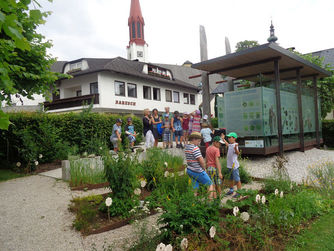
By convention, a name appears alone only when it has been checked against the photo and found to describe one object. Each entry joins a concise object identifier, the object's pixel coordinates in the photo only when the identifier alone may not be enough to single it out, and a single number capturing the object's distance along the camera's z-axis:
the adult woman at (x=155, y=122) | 11.00
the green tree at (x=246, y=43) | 35.65
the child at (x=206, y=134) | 9.07
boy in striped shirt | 4.77
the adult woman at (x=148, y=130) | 10.48
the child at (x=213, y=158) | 5.28
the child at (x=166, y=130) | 11.39
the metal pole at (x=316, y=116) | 13.04
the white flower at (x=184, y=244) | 2.71
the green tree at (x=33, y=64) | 8.77
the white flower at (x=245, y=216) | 3.21
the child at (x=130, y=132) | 10.36
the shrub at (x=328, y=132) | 15.66
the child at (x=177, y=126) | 11.88
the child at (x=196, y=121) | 10.77
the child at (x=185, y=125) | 12.13
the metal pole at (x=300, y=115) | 11.08
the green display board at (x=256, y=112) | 9.11
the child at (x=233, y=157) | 5.75
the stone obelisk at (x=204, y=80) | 10.79
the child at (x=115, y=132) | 9.68
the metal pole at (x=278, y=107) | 9.13
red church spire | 52.75
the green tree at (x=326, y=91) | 16.62
